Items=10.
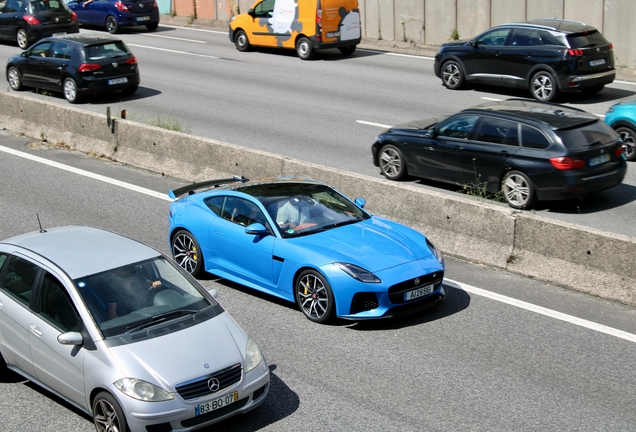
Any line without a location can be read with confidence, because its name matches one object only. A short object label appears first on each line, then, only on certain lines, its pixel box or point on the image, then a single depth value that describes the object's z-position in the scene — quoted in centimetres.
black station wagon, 1298
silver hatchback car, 661
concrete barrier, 1002
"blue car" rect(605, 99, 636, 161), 1530
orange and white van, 2673
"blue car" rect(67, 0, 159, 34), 3294
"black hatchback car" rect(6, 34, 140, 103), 2144
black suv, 1992
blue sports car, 904
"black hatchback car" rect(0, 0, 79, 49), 2991
